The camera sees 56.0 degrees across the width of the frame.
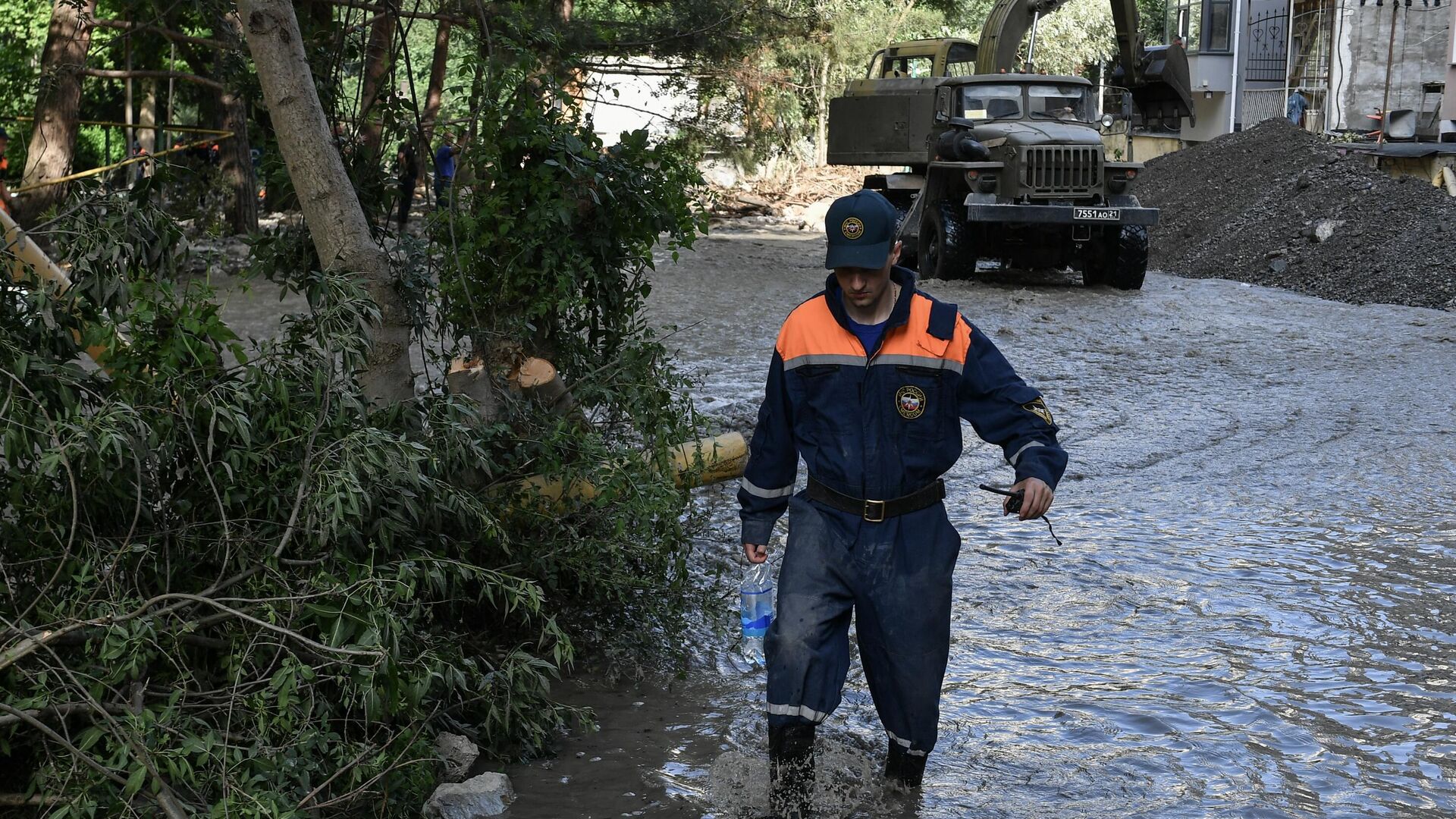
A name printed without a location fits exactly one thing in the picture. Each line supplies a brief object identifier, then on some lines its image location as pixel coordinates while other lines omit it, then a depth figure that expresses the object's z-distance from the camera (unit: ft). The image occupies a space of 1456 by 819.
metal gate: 112.68
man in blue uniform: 11.73
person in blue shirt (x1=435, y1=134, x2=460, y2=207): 17.40
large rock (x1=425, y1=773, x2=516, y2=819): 12.27
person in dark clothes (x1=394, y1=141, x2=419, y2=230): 19.57
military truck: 48.49
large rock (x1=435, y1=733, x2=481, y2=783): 12.95
